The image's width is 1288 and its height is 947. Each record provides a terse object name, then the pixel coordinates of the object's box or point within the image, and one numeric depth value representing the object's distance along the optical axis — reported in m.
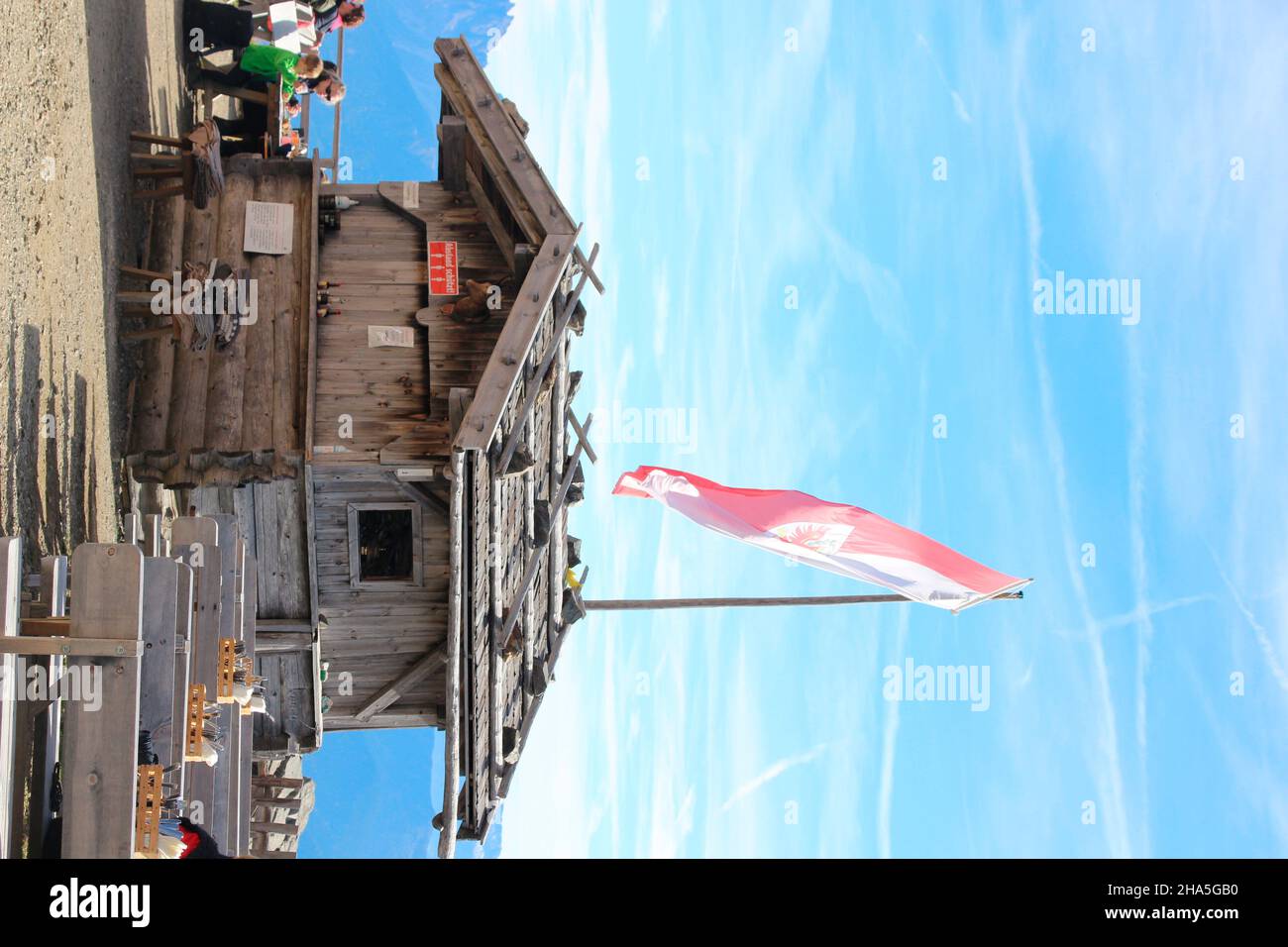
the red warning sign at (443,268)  14.62
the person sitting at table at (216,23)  16.88
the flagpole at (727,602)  15.78
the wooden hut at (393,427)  13.38
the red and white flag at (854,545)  14.54
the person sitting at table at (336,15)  18.20
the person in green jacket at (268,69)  16.59
